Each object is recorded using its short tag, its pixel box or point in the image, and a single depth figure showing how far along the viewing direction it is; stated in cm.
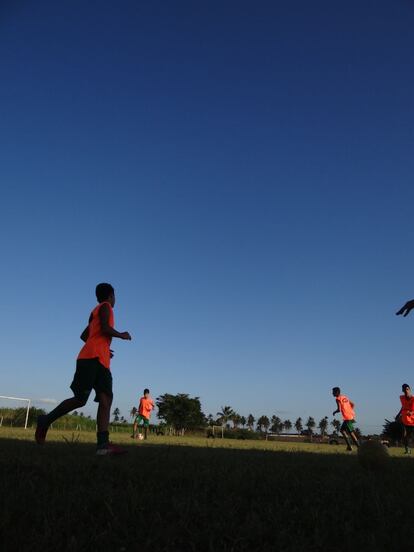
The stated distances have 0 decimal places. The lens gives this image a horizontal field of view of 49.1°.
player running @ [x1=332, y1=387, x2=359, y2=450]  1423
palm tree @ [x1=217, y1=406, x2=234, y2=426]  16288
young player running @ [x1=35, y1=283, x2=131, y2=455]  541
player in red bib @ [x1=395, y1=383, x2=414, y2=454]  1358
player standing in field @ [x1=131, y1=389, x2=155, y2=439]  1883
